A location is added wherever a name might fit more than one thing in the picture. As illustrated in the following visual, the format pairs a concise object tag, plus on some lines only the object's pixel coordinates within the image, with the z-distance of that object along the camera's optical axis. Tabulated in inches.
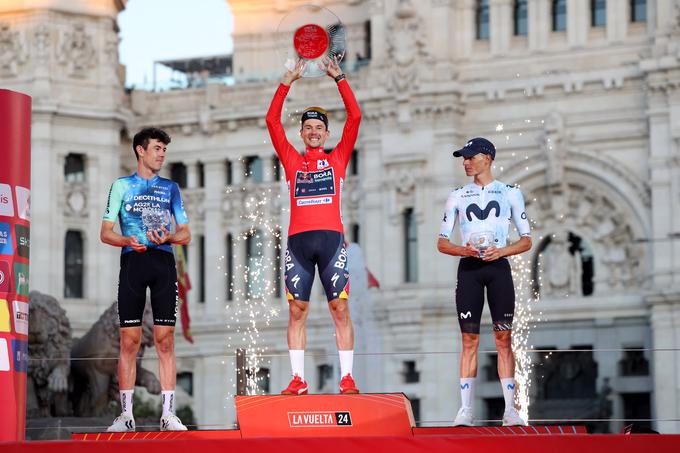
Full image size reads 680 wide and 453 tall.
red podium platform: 499.5
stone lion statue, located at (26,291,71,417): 1327.5
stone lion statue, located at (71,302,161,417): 1358.3
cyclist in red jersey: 578.9
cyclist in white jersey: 590.9
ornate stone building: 1888.5
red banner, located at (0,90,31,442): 498.0
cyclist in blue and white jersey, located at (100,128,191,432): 582.2
